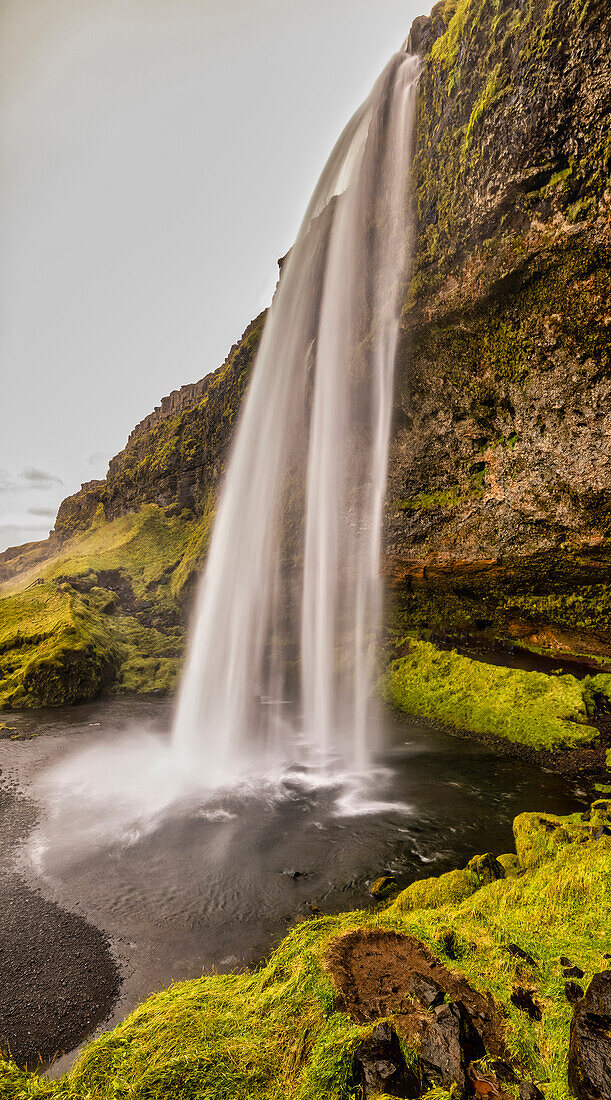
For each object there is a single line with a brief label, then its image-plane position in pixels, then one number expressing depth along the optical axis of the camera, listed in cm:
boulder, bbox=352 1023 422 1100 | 307
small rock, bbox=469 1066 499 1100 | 307
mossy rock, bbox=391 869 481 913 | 619
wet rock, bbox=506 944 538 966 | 432
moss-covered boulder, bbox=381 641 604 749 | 1370
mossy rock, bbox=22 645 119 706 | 2117
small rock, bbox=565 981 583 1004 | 376
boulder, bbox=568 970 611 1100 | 288
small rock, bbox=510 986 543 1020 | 372
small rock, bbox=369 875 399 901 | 714
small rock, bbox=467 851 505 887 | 679
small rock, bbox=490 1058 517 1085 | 313
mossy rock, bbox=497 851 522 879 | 701
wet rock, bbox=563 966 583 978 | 402
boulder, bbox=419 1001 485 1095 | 315
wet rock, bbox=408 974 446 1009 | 385
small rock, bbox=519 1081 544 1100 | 299
